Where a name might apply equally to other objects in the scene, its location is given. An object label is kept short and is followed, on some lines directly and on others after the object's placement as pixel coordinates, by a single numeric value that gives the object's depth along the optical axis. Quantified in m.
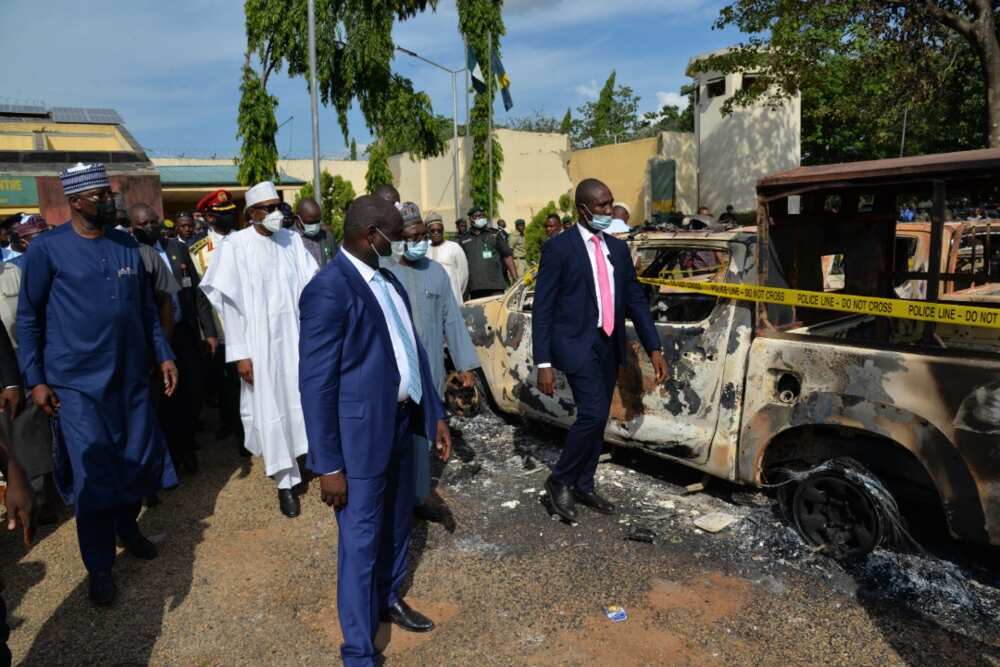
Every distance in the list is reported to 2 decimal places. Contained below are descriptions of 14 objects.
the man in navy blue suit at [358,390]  2.62
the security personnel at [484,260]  8.98
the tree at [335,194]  25.03
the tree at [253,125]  17.55
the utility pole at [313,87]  13.00
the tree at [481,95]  23.34
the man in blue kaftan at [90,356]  3.44
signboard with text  16.59
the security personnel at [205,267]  5.46
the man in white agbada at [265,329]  4.52
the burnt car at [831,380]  3.15
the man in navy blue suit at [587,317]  4.14
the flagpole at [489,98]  23.38
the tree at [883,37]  9.52
